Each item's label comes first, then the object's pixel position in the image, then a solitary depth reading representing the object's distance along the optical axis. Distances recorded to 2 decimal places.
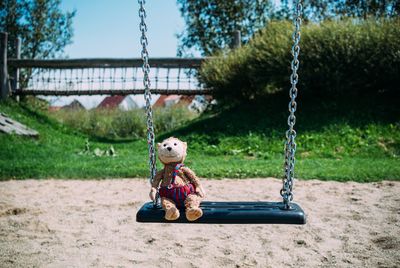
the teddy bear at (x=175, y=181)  3.01
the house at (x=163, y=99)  34.40
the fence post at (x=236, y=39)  13.03
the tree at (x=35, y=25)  19.34
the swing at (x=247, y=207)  2.79
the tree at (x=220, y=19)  20.81
